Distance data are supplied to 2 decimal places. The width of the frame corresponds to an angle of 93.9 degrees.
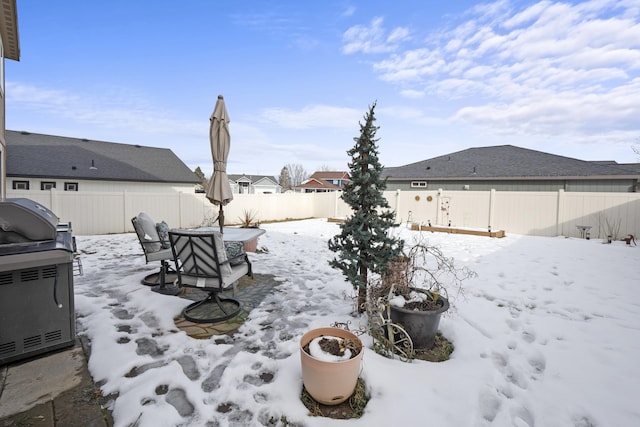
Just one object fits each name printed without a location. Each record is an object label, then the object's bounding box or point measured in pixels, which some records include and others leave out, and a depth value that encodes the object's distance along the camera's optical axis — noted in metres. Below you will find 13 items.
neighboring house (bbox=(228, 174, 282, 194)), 41.06
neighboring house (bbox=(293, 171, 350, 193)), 44.66
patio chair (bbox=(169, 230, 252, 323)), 3.20
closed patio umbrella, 5.45
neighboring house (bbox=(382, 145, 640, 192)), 14.35
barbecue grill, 2.34
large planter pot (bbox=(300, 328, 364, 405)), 1.98
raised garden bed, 10.07
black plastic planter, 2.75
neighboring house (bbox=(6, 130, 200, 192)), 15.26
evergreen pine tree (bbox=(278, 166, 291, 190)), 63.28
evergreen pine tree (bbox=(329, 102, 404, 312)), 3.29
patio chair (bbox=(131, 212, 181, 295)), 4.38
